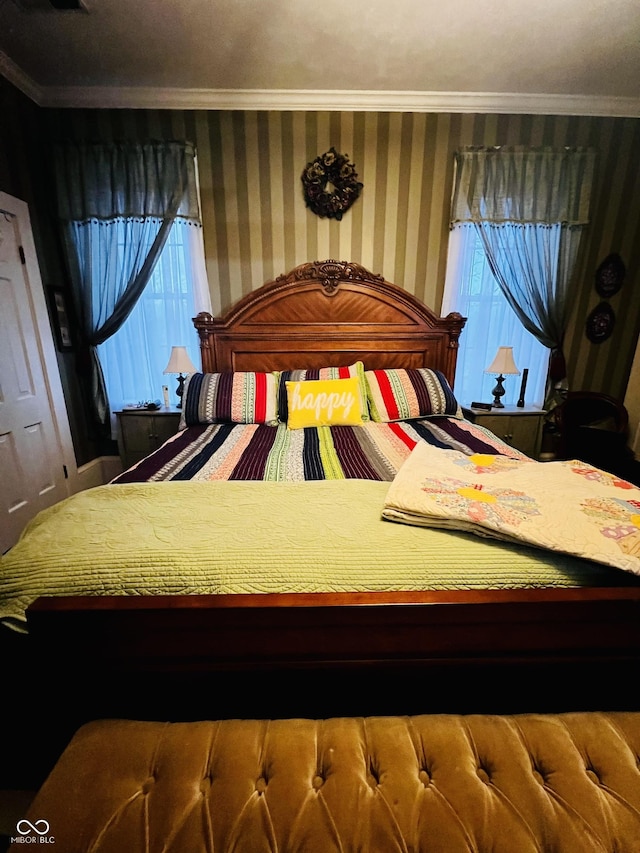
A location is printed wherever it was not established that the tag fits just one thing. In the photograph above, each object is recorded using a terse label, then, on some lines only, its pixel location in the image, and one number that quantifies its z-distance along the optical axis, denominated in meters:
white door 2.19
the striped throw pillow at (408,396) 2.31
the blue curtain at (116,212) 2.40
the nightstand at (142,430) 2.57
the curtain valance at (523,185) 2.46
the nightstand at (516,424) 2.63
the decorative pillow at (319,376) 2.29
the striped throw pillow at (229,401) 2.22
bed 0.83
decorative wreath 2.49
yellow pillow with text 2.13
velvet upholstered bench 0.66
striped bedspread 1.47
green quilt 0.87
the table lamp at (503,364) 2.55
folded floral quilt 0.90
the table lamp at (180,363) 2.47
